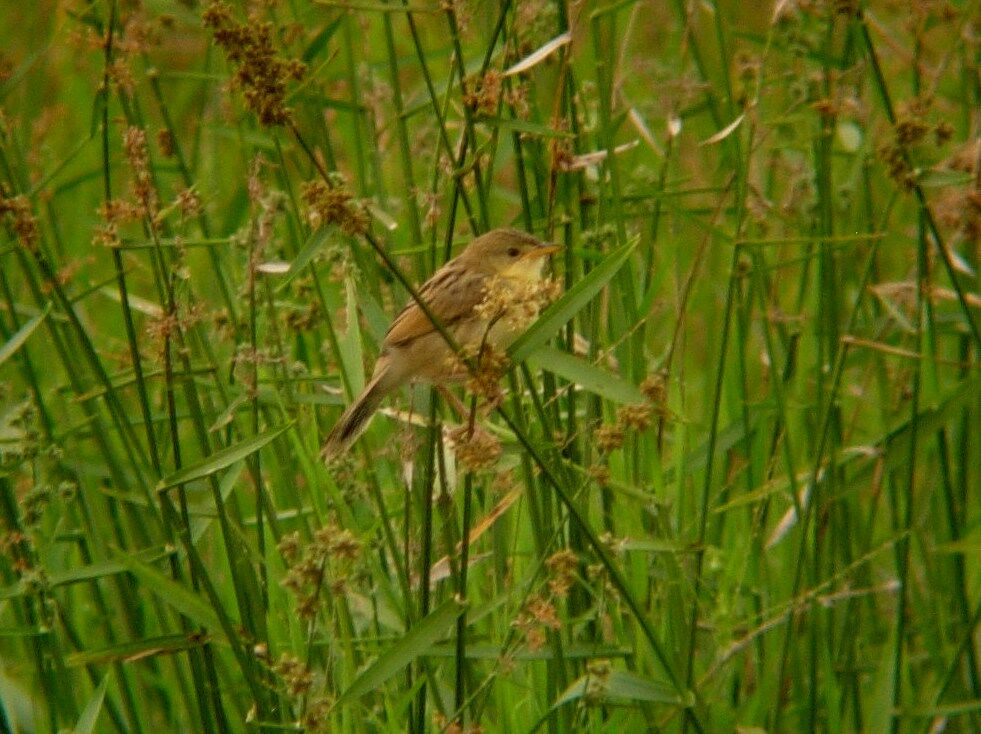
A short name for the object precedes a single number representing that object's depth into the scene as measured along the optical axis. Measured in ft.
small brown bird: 21.20
